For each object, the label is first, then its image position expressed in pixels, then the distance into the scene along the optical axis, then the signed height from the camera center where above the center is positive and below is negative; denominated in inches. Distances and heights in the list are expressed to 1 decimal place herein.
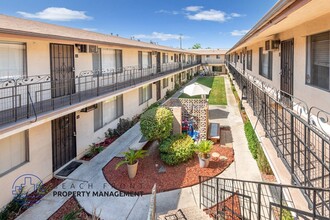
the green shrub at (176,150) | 462.0 -109.7
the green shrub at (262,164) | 405.1 -120.8
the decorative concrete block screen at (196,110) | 583.5 -46.3
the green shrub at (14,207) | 321.4 -149.4
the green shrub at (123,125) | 657.2 -93.7
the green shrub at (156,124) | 482.6 -63.5
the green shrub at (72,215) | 298.9 -146.7
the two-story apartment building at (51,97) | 340.8 -11.8
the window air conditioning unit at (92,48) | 526.0 +87.3
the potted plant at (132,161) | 419.2 -116.3
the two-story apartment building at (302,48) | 184.3 +46.6
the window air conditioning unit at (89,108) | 505.9 -35.5
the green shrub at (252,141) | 487.5 -103.2
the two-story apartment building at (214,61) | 2723.2 +305.9
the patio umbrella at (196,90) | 713.4 -0.8
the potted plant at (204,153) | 450.3 -111.6
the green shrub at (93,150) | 521.0 -121.1
